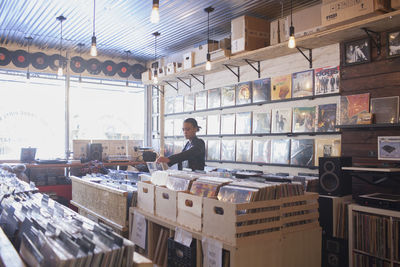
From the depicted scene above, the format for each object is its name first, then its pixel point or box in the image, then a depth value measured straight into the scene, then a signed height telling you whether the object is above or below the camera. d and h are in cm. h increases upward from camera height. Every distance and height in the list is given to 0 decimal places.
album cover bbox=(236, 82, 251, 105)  551 +74
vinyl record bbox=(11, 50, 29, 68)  717 +166
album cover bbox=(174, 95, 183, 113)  712 +71
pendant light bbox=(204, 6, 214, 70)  491 +187
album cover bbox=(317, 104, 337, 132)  431 +26
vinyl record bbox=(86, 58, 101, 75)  802 +168
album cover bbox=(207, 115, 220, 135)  616 +25
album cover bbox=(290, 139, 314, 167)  458 -19
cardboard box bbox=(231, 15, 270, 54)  487 +152
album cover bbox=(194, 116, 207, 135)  642 +28
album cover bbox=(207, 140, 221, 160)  615 -22
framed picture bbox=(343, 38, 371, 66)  384 +101
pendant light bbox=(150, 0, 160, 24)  294 +110
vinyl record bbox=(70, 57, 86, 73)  777 +167
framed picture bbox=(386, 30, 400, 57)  359 +101
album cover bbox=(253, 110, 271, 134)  518 +25
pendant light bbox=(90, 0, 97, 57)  420 +111
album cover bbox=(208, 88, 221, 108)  613 +73
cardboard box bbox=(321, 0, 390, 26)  341 +135
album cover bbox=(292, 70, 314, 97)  459 +76
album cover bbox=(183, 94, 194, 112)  680 +71
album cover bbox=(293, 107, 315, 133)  458 +26
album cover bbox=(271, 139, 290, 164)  488 -19
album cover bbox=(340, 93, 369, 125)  385 +36
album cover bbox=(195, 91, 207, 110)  648 +73
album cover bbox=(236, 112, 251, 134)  552 +25
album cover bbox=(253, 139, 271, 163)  518 -20
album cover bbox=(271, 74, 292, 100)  487 +75
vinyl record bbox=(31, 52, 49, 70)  738 +167
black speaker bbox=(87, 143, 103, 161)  621 -26
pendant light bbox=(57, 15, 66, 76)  546 +192
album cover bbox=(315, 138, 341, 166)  422 -11
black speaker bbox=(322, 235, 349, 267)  324 -110
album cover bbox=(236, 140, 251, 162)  552 -21
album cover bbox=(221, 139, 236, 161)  582 -21
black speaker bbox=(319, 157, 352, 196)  332 -38
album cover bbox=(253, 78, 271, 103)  519 +75
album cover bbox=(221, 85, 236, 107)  581 +74
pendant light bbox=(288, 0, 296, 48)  382 +111
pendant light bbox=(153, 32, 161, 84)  604 +191
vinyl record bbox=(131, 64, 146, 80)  852 +169
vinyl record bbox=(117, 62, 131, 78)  837 +168
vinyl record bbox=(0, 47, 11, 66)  706 +167
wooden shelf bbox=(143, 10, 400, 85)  348 +120
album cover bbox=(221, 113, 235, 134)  583 +25
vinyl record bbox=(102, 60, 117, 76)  822 +169
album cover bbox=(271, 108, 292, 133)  487 +26
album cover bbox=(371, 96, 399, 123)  355 +32
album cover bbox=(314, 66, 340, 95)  425 +75
